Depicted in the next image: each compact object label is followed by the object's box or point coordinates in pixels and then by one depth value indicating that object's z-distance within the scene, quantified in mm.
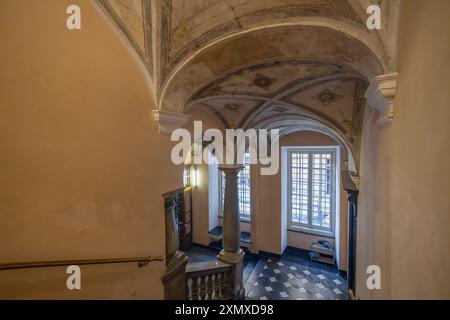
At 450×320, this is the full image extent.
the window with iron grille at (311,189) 7602
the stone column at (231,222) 4887
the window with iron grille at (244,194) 8883
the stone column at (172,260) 2881
